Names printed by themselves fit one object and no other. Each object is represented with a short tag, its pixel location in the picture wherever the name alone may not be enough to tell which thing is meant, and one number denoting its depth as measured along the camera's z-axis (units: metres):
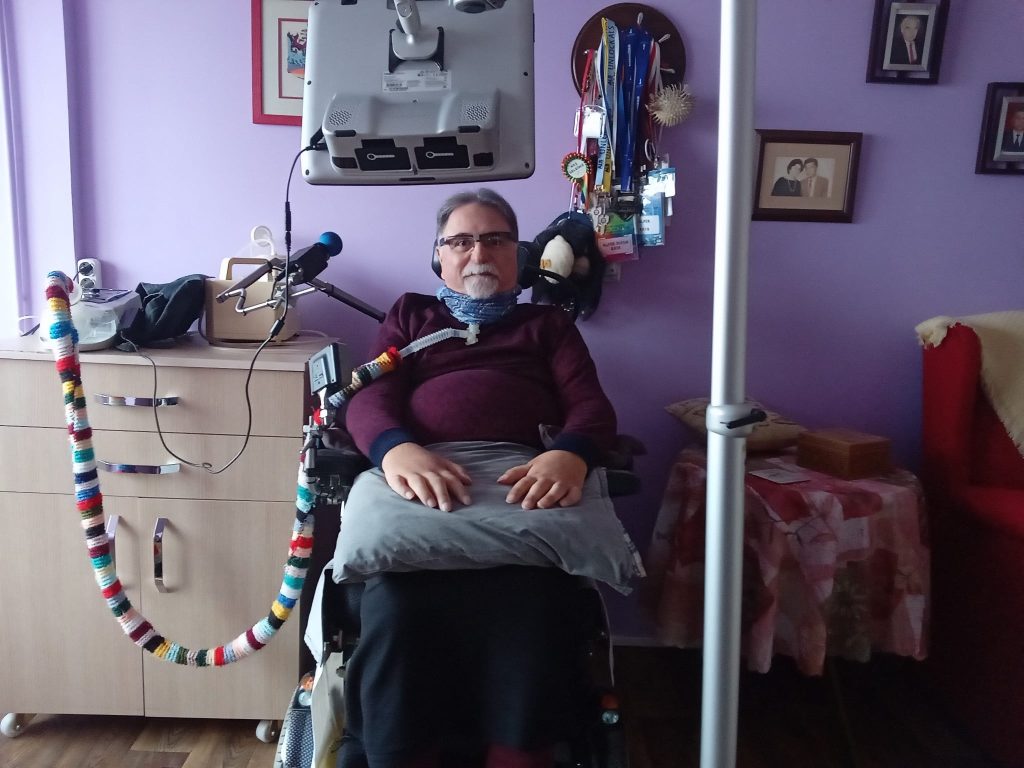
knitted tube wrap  1.27
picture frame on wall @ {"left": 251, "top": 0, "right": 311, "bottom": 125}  1.70
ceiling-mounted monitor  1.06
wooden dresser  1.35
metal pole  0.73
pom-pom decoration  1.66
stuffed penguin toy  1.61
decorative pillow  1.65
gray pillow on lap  0.98
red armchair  1.42
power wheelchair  1.10
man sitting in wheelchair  0.99
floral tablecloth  1.41
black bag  1.40
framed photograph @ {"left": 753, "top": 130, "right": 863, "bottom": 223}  1.75
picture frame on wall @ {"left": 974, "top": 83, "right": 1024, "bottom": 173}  1.74
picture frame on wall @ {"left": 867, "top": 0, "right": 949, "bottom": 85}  1.71
